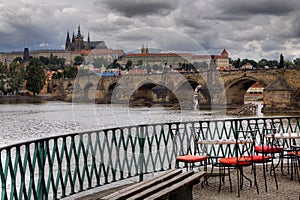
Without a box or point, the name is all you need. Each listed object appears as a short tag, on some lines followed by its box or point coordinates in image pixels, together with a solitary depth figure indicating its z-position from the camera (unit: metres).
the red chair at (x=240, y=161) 5.72
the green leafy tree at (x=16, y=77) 79.69
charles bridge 38.22
